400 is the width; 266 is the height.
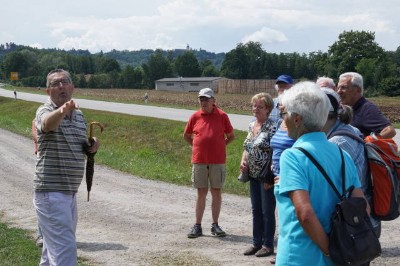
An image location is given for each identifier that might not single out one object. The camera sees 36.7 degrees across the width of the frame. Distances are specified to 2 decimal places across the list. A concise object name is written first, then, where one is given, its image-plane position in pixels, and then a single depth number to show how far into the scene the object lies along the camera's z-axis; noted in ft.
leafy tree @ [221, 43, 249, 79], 413.80
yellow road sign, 176.55
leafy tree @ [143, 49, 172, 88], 449.89
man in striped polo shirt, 15.80
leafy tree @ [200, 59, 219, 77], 456.86
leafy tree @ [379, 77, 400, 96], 216.54
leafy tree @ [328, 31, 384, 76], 311.37
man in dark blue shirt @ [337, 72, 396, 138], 18.01
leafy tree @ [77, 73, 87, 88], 397.62
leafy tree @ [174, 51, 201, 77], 460.55
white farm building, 379.55
